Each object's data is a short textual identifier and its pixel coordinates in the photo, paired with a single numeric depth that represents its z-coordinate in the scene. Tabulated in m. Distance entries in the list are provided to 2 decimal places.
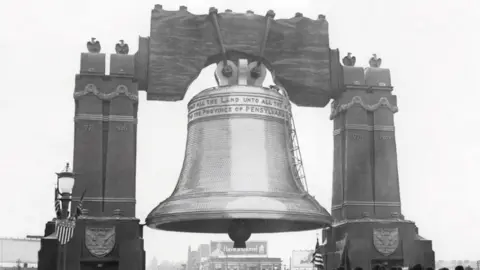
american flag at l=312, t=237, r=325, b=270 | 12.74
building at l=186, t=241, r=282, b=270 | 79.22
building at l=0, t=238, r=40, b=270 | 32.78
